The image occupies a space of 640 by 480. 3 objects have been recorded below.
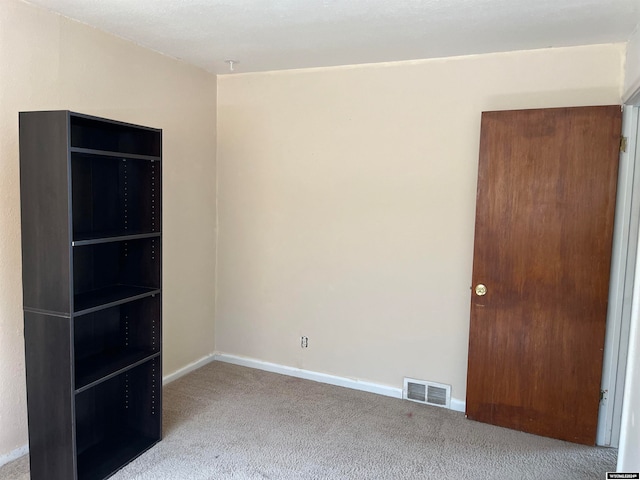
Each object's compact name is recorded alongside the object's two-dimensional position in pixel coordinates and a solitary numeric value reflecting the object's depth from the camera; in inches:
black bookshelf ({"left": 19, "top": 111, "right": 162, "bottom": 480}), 85.2
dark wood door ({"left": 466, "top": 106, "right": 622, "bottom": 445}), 109.1
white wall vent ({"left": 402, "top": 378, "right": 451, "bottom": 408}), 131.9
